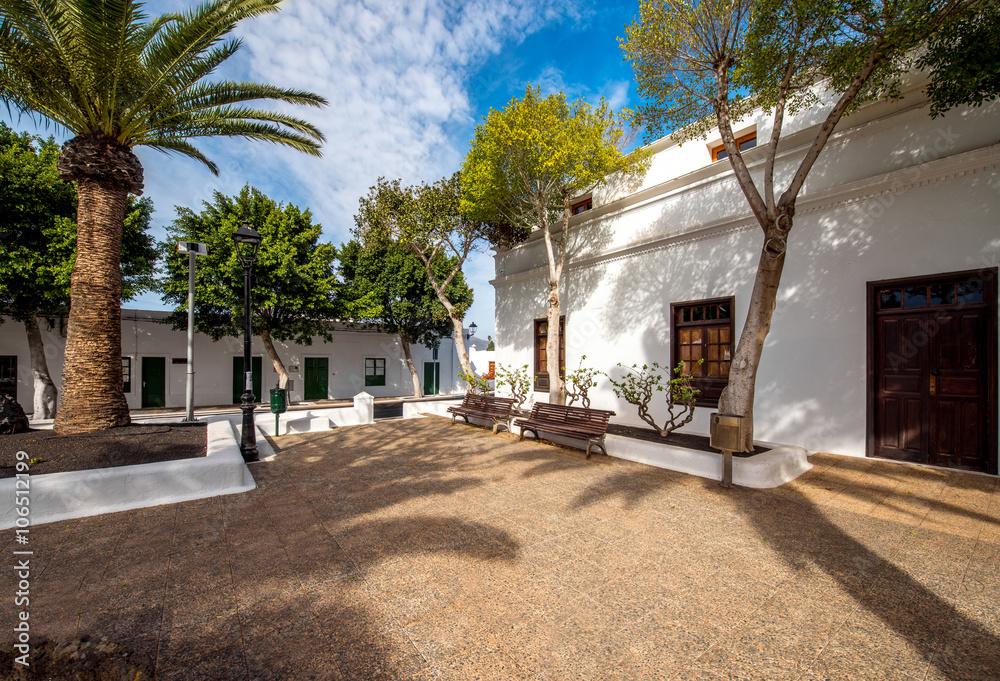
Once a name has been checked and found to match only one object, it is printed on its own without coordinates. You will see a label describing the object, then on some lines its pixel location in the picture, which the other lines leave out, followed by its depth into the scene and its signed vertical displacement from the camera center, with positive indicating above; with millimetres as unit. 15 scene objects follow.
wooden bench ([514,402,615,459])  6789 -1326
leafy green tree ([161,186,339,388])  14547 +2609
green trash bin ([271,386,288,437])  9219 -1216
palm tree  5527 +3632
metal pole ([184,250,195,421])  10266 -93
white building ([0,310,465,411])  14820 -818
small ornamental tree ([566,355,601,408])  8820 -839
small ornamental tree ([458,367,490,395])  11211 -1000
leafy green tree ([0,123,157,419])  11047 +2993
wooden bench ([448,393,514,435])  8980 -1421
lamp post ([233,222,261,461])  6781 -770
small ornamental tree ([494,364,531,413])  10941 -939
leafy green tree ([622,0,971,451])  5059 +3923
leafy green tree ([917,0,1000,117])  4645 +3282
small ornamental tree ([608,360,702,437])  7023 -807
